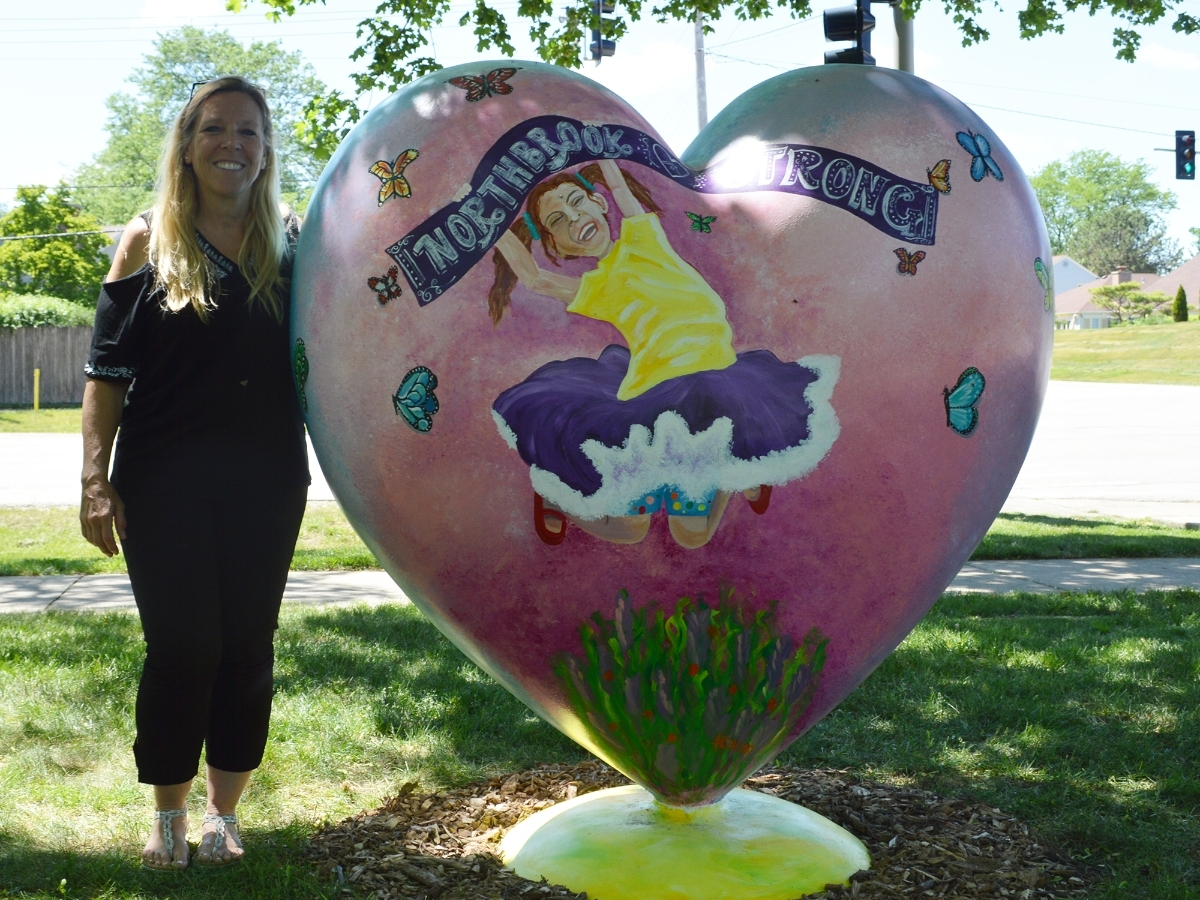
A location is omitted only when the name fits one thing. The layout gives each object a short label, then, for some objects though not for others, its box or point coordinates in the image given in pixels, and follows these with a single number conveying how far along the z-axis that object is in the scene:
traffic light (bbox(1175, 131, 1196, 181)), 22.28
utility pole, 23.30
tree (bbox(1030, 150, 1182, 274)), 87.25
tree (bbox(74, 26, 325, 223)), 45.50
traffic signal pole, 7.87
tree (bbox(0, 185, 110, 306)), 33.81
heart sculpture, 2.64
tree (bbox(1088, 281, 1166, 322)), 61.38
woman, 2.99
